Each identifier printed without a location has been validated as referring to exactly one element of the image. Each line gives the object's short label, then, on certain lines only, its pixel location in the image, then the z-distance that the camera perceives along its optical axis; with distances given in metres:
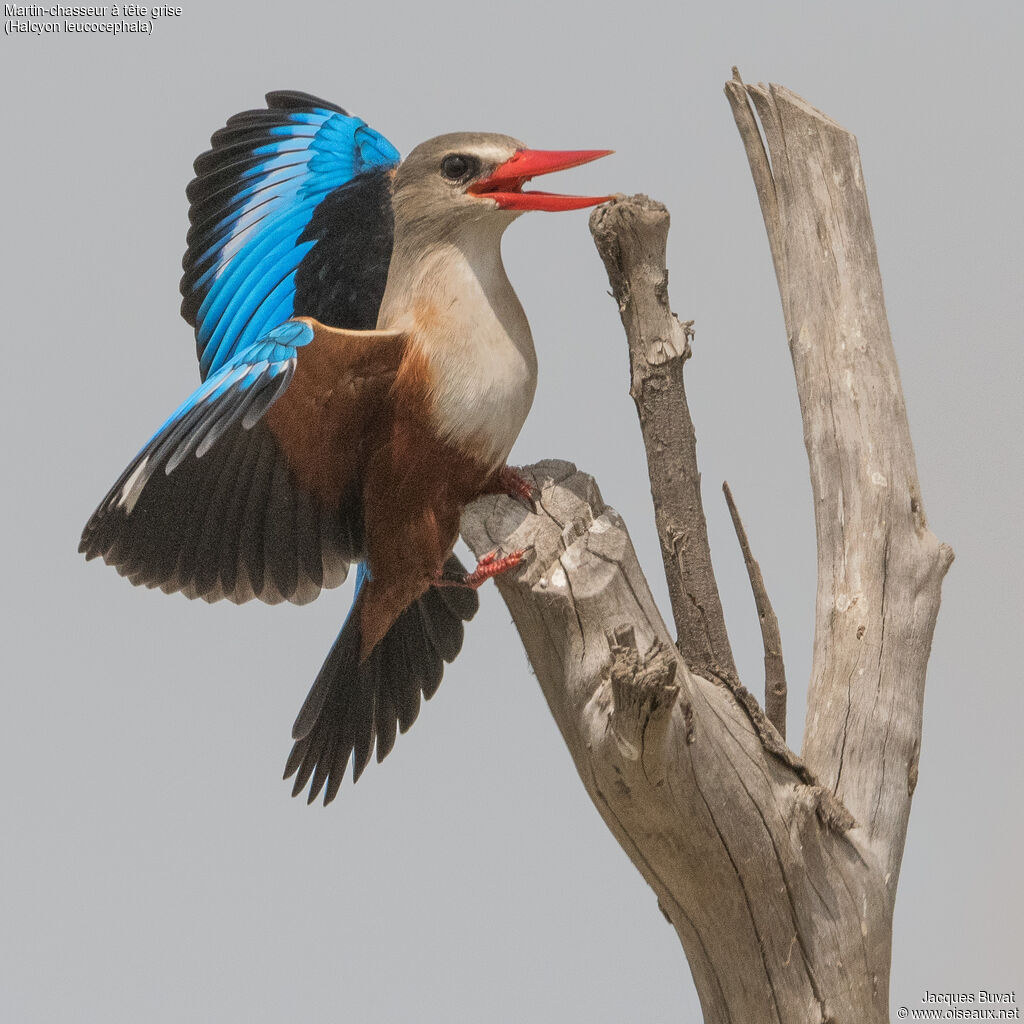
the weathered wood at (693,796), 4.21
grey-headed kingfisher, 4.14
